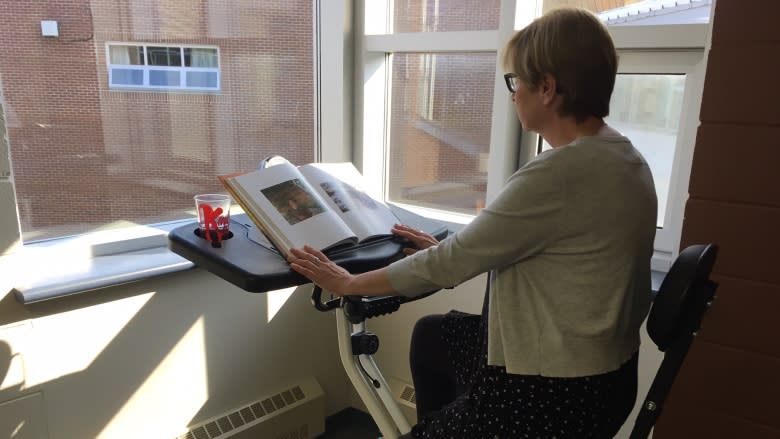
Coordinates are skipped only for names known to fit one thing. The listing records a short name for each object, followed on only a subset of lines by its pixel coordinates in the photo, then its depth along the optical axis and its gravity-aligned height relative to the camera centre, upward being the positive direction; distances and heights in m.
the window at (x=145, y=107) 1.65 -0.15
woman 1.04 -0.33
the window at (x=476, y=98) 1.73 -0.10
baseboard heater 2.01 -1.20
